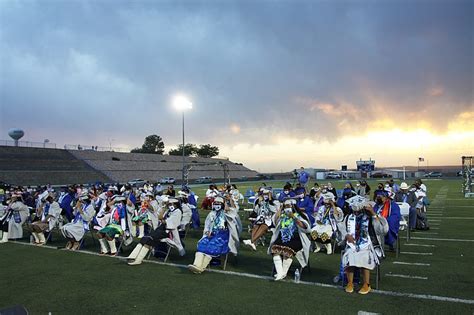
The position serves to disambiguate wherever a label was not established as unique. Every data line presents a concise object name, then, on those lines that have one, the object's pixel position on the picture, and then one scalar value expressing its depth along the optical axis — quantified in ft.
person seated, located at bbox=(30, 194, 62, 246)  41.39
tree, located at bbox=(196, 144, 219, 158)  413.39
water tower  209.15
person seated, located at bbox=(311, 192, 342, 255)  33.42
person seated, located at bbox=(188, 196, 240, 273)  27.61
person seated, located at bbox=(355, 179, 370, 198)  52.42
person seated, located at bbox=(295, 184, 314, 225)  40.32
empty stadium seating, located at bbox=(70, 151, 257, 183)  213.87
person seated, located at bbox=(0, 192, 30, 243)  43.60
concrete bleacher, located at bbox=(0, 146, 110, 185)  159.23
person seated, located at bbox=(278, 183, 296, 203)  43.75
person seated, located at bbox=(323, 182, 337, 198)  46.95
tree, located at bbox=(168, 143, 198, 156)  392.90
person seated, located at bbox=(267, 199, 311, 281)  25.62
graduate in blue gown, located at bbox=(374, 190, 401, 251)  30.66
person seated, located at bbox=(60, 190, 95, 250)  36.99
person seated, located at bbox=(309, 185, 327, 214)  40.76
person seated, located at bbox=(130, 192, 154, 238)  40.44
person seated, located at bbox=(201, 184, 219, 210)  59.68
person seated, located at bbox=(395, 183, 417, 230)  45.47
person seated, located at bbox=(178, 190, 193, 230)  34.12
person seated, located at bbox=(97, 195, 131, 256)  34.04
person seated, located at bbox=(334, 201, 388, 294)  21.97
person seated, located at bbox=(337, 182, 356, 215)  41.95
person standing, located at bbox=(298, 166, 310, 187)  60.56
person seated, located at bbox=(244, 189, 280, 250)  35.40
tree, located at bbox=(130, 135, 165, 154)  403.75
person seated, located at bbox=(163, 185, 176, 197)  41.63
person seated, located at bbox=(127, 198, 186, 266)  30.66
